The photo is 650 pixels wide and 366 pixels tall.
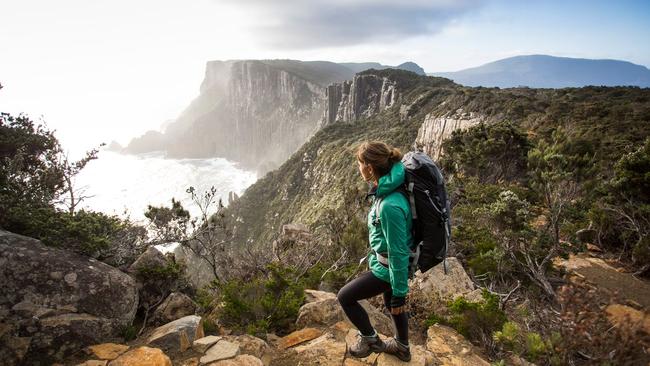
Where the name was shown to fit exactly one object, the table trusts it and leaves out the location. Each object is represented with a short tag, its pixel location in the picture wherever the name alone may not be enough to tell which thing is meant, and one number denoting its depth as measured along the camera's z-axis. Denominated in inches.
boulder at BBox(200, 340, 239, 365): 145.1
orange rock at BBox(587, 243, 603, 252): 336.6
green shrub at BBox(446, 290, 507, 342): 159.0
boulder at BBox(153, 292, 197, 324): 192.7
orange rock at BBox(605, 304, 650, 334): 183.7
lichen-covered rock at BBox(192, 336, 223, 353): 153.0
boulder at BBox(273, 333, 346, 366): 143.7
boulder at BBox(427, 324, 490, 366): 143.3
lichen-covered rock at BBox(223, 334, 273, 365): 150.9
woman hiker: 104.4
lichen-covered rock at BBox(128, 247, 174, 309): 201.5
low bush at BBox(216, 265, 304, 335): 183.3
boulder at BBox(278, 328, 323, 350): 162.4
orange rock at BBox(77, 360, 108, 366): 135.3
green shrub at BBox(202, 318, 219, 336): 173.6
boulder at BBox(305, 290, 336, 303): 205.0
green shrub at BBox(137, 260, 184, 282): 205.3
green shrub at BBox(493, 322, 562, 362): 104.3
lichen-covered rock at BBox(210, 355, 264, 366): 141.3
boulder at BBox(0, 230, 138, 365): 136.5
